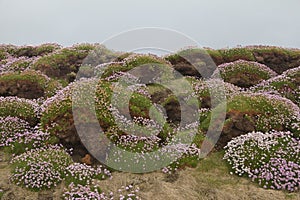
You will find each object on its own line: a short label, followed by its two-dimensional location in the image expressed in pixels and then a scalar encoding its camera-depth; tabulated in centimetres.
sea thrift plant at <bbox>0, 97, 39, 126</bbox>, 1468
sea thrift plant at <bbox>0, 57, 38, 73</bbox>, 2212
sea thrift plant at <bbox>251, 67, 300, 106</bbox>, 1755
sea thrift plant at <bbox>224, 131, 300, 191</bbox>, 1131
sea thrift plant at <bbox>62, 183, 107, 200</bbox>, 1044
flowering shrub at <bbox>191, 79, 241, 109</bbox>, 1698
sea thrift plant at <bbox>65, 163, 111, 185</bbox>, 1112
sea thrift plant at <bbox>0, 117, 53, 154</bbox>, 1306
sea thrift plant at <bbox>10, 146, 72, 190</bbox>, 1102
